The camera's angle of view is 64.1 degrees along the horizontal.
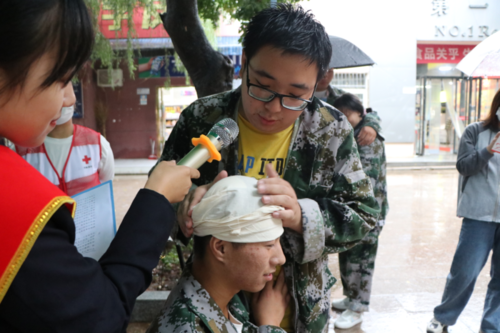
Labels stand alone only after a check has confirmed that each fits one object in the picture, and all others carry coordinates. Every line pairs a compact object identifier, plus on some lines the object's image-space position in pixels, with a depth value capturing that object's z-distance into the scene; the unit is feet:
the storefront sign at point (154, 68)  45.78
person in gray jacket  9.89
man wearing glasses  4.36
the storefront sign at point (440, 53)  47.57
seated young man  4.09
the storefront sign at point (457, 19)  45.34
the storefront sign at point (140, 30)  35.71
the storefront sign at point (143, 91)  48.55
